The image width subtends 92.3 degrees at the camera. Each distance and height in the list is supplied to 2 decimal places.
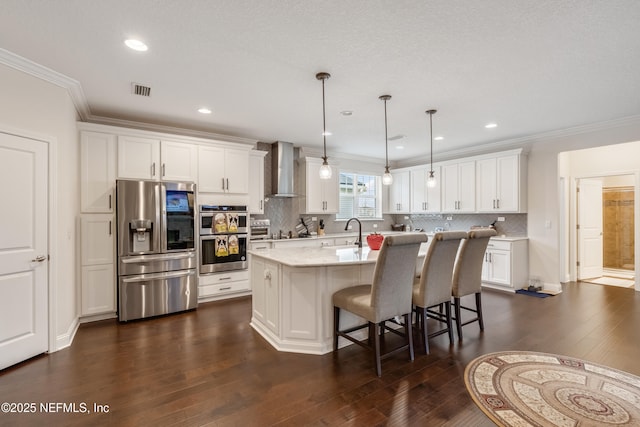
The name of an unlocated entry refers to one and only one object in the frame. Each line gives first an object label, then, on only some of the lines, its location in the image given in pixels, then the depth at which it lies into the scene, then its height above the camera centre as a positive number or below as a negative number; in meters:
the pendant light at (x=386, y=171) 3.55 +0.51
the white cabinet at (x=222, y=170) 4.62 +0.69
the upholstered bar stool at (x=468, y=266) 3.18 -0.56
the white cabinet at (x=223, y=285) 4.54 -1.08
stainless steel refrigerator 3.81 -0.44
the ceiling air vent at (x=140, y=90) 3.25 +1.36
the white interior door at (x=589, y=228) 6.04 -0.31
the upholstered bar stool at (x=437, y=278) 2.83 -0.62
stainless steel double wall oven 4.50 -0.36
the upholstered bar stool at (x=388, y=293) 2.48 -0.69
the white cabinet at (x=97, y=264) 3.69 -0.60
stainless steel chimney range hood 5.61 +0.83
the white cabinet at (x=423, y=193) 6.57 +0.45
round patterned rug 1.96 -1.30
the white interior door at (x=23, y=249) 2.61 -0.30
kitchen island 2.88 -0.78
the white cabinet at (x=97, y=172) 3.72 +0.54
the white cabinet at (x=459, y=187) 5.94 +0.53
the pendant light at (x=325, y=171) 3.34 +0.47
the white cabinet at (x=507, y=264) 5.21 -0.88
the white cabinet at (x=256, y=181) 5.24 +0.57
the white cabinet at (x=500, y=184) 5.36 +0.52
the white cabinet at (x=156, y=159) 4.00 +0.76
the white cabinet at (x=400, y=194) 7.21 +0.48
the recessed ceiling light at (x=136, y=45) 2.43 +1.37
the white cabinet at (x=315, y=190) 5.96 +0.48
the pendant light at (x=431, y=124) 4.06 +1.34
